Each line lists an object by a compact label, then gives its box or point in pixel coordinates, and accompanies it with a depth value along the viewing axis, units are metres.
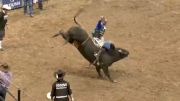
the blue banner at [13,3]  30.70
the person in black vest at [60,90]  14.52
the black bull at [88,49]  20.08
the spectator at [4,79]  13.76
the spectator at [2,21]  22.72
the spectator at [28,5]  29.44
